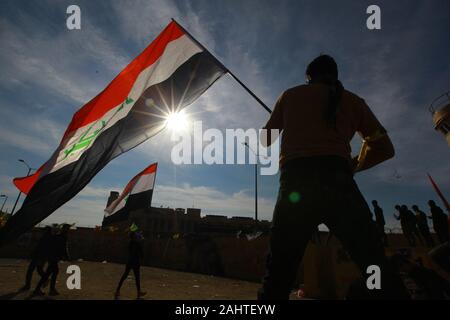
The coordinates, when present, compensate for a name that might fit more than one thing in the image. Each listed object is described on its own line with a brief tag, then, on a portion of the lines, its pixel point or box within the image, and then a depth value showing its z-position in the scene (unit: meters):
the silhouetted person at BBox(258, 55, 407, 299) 1.58
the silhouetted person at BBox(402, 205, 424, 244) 11.77
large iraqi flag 3.26
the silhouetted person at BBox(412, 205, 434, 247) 10.96
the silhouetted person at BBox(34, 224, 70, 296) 7.75
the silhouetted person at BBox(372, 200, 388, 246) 12.34
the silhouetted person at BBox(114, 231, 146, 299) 7.95
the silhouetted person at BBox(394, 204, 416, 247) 11.93
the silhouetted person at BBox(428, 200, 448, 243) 10.14
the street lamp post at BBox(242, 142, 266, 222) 22.64
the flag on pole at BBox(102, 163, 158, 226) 13.04
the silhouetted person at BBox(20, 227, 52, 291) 8.35
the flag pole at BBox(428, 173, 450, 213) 4.61
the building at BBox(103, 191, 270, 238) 55.75
